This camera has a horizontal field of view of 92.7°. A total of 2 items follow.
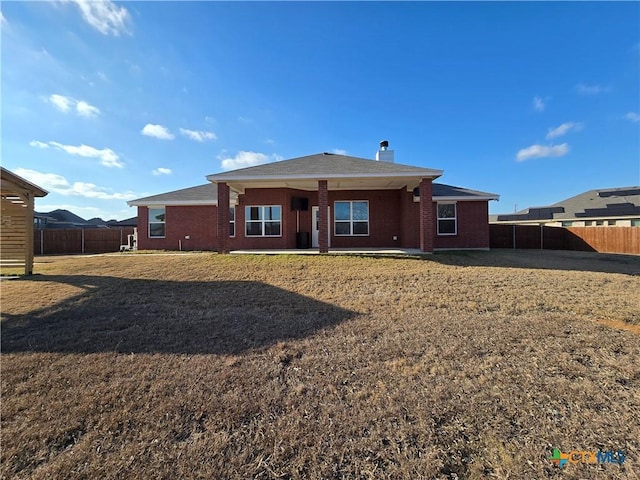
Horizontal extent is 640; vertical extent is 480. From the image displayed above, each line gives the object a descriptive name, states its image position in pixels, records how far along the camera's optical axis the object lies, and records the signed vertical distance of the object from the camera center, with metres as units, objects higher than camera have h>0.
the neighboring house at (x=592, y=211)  24.79 +2.65
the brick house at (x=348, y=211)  13.93 +1.45
